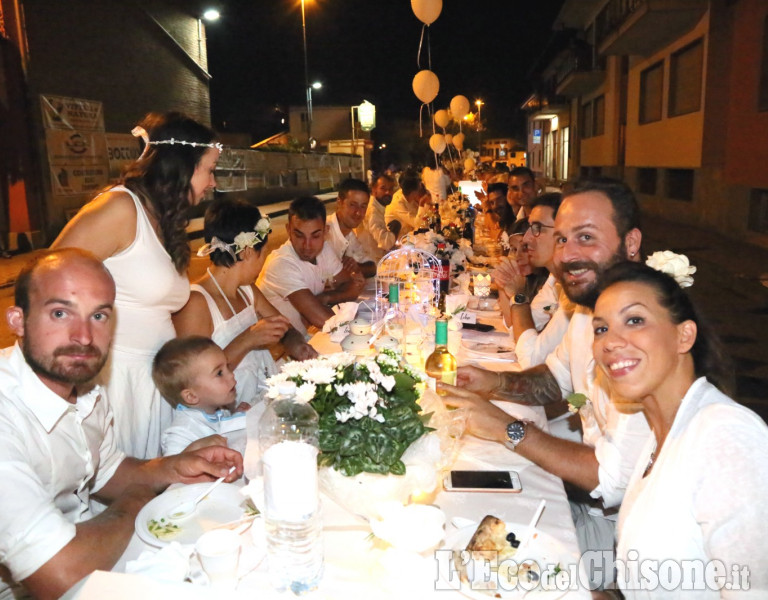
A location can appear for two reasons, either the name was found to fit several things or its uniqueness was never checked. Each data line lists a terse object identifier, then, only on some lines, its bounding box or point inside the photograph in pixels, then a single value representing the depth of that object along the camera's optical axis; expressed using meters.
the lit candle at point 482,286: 4.63
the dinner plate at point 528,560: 1.26
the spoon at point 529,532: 1.40
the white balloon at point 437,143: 13.60
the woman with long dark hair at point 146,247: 2.40
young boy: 2.34
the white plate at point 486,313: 4.29
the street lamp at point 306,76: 18.98
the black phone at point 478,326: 3.84
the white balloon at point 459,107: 14.88
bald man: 1.39
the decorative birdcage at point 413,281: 3.91
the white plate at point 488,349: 3.30
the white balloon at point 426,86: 10.12
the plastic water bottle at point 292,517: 1.20
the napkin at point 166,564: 1.29
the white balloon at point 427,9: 7.61
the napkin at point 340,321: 3.55
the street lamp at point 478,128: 32.15
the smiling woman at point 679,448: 1.27
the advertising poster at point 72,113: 10.48
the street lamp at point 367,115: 24.00
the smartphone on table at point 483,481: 1.74
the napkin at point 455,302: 3.90
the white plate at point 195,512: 1.52
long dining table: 1.25
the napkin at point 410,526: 1.31
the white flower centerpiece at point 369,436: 1.44
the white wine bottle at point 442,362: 2.25
